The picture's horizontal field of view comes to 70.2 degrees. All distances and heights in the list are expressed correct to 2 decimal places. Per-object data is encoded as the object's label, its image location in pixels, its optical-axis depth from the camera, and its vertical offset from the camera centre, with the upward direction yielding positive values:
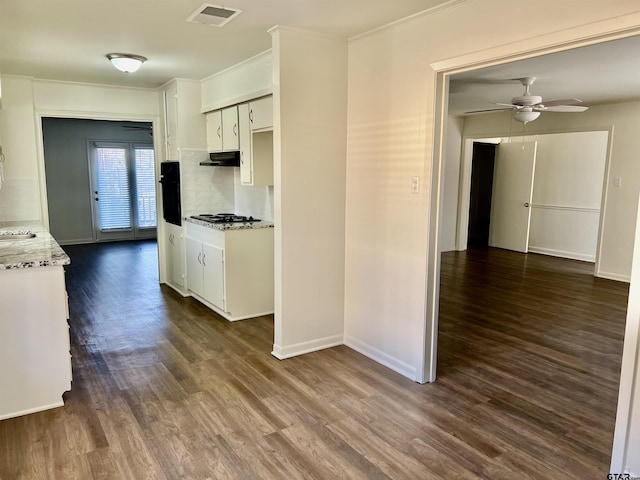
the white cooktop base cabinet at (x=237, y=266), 4.25 -0.85
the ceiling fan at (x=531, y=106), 4.33 +0.74
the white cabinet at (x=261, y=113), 3.93 +0.57
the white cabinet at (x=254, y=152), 4.26 +0.24
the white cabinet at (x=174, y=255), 5.22 -0.91
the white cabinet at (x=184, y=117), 4.93 +0.65
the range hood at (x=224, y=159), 4.59 +0.19
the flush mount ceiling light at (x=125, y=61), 3.83 +0.97
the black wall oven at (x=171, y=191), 5.06 -0.17
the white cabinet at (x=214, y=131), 4.82 +0.50
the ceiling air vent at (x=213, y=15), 2.77 +1.02
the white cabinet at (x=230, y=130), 4.48 +0.48
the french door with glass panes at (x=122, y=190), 8.88 -0.28
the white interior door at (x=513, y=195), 8.15 -0.26
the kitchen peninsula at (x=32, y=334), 2.57 -0.91
